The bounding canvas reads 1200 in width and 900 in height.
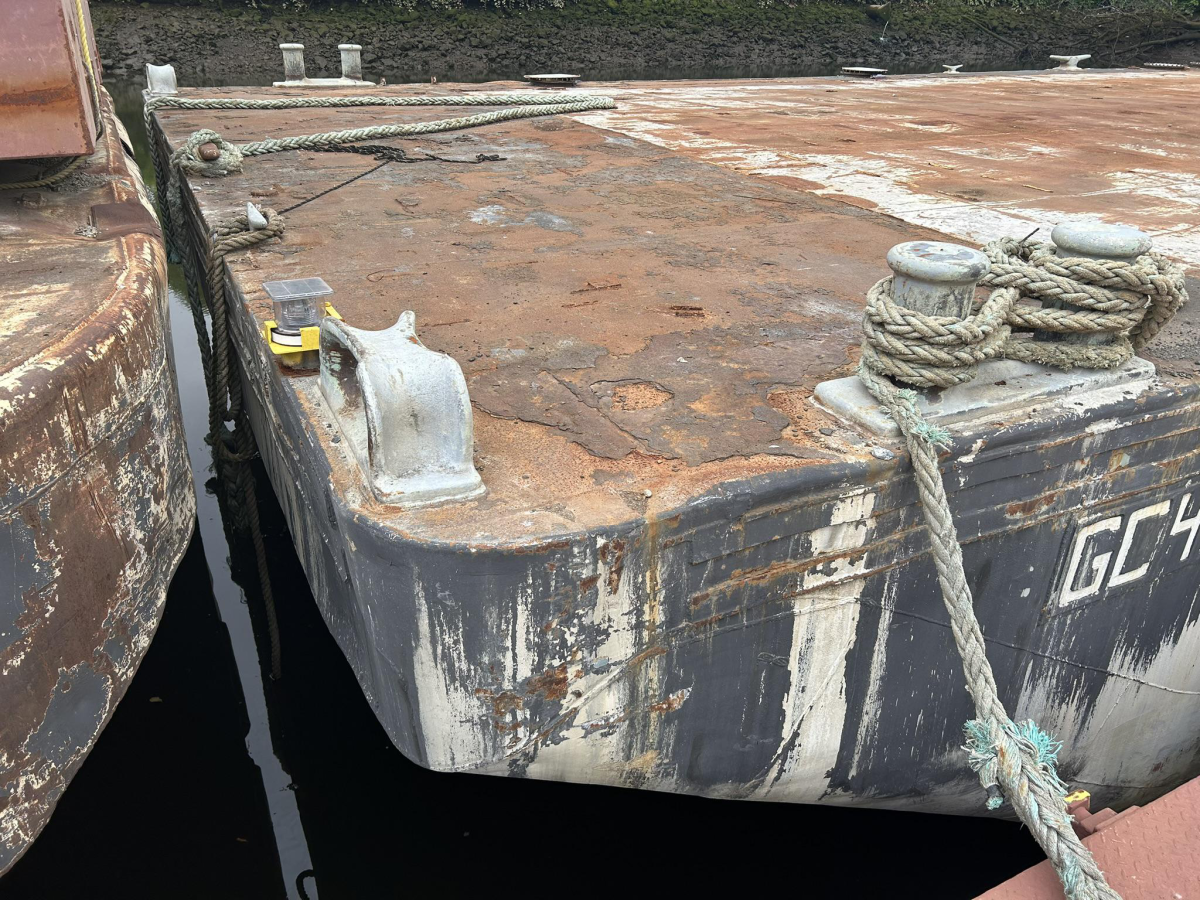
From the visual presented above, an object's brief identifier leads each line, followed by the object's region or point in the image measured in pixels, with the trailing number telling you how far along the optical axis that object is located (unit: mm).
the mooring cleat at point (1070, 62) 13402
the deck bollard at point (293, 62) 9883
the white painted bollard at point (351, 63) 10884
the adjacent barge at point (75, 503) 2020
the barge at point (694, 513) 1827
